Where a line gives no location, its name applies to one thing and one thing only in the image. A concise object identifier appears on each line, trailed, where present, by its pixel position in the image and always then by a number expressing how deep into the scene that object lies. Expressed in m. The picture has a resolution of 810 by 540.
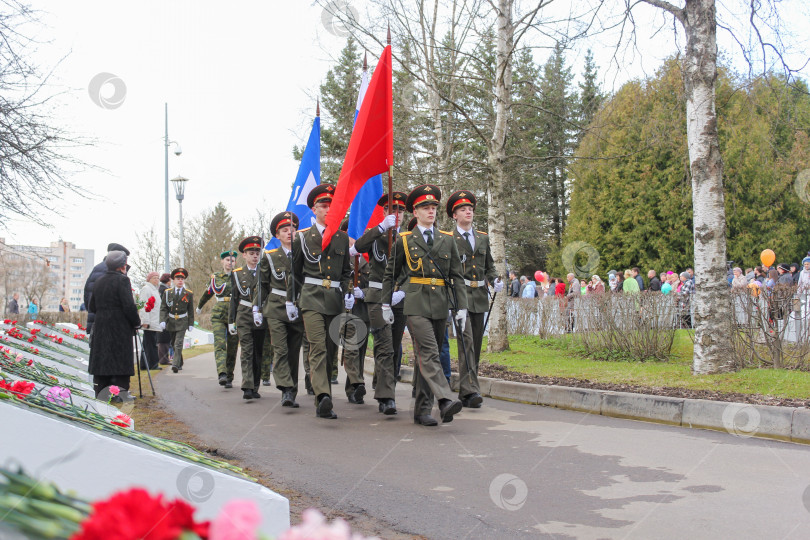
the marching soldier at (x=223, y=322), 11.88
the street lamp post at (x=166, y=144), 24.74
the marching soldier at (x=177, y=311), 15.16
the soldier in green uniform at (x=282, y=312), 9.05
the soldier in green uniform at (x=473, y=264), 9.12
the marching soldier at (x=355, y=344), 9.16
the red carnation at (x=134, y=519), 1.24
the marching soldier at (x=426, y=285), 7.62
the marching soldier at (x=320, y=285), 8.21
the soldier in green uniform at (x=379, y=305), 8.40
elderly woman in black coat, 9.09
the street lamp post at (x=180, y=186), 27.48
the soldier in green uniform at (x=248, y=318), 10.11
